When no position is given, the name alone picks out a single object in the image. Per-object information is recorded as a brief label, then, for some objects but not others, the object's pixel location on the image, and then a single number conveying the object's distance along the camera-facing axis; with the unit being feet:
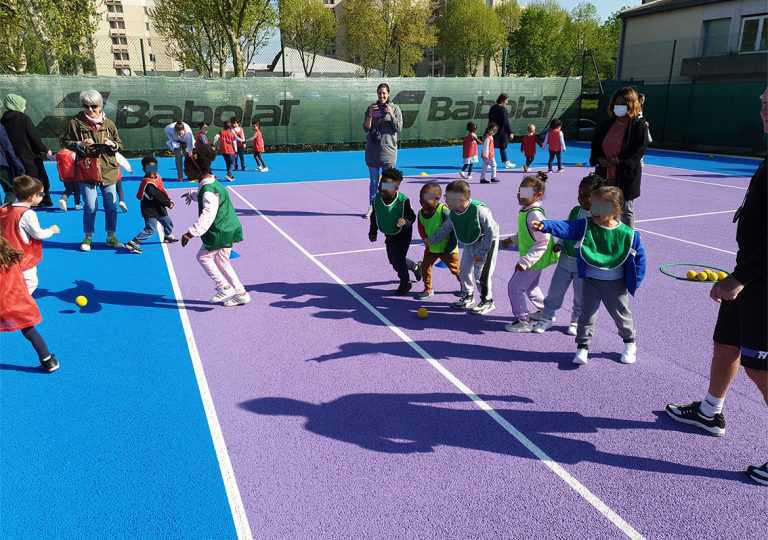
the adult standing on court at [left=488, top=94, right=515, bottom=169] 50.37
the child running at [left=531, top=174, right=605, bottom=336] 17.04
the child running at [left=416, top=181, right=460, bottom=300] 19.44
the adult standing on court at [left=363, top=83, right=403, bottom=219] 32.60
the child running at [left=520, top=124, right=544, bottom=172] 54.80
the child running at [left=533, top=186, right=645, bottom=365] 14.29
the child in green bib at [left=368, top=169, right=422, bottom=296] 20.29
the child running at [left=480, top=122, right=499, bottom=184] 47.72
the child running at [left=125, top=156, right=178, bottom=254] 27.22
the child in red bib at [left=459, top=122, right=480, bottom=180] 49.93
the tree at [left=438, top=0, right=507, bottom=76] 224.94
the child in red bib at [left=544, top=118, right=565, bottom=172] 54.29
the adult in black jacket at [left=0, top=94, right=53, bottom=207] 32.04
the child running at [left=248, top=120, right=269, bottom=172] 57.67
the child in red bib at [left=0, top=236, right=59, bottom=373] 13.85
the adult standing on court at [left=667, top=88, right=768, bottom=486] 9.57
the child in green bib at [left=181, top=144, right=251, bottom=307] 18.70
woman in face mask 19.54
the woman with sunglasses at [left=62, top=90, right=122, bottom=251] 26.02
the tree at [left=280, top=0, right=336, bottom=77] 203.82
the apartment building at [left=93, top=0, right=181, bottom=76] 224.94
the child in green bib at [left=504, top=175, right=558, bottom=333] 16.69
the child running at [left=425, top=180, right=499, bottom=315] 18.49
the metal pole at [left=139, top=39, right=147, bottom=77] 74.53
